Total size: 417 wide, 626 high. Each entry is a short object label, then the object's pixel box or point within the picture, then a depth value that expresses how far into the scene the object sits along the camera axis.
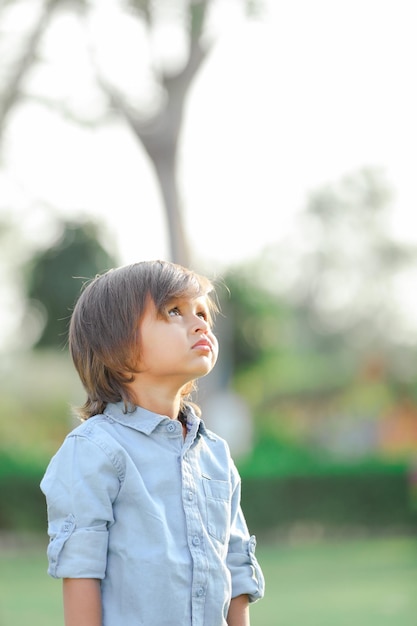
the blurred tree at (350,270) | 38.50
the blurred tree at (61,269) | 13.93
